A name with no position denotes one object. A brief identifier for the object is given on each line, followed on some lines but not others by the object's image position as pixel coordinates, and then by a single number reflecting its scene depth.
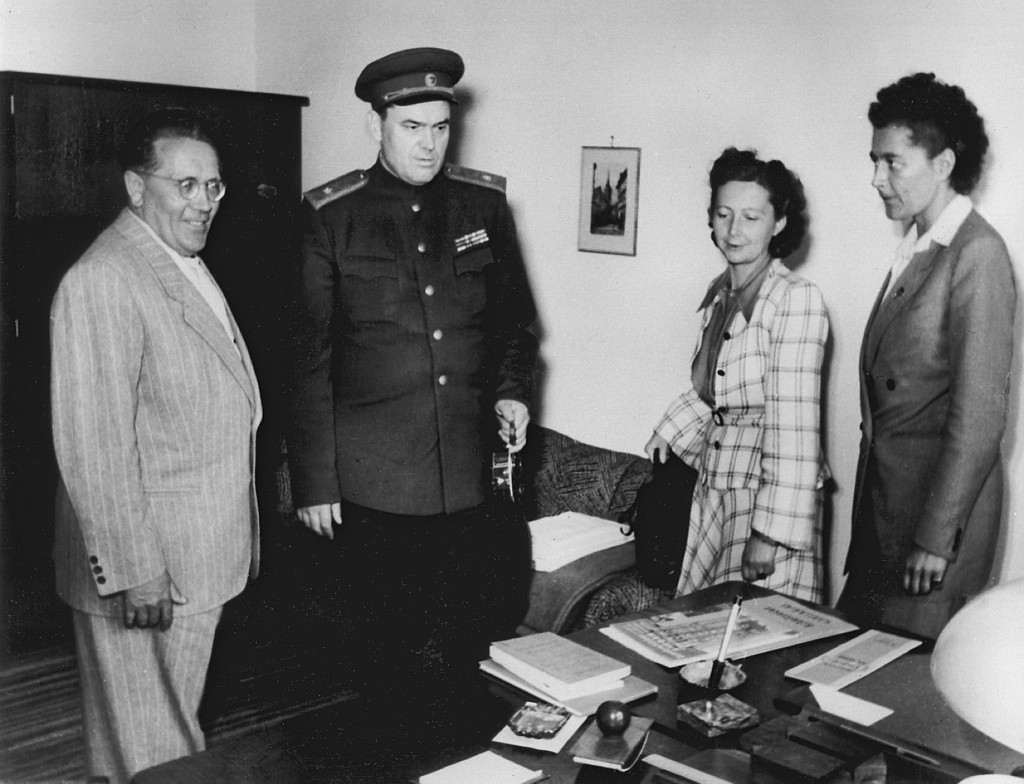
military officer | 2.71
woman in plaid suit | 2.43
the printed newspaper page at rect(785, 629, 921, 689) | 1.77
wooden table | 1.48
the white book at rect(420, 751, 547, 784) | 1.43
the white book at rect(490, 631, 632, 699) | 1.69
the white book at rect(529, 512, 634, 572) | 3.08
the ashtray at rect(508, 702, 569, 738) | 1.55
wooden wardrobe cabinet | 3.53
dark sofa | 2.97
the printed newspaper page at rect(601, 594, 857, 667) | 1.88
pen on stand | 1.70
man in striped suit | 2.23
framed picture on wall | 3.33
